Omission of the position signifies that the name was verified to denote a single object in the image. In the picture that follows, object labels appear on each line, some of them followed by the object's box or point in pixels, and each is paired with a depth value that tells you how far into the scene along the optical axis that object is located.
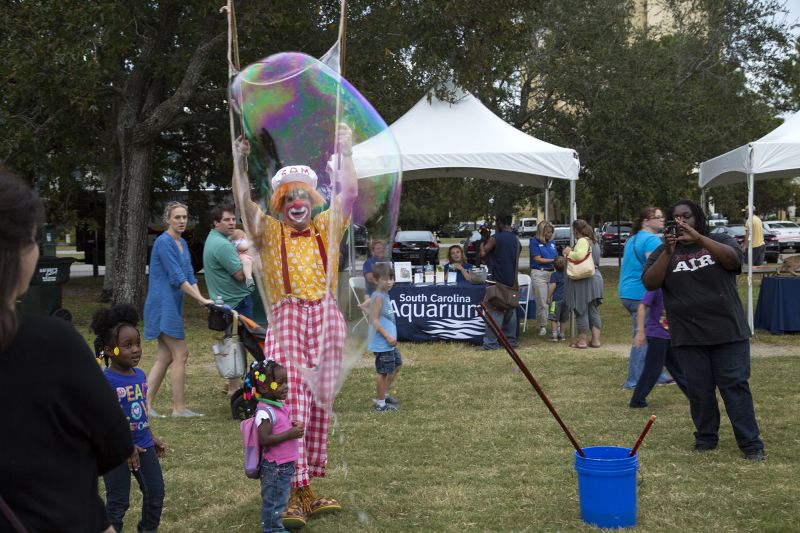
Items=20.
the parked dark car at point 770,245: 30.94
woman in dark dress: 1.85
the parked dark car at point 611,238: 36.69
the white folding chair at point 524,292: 14.03
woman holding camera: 5.93
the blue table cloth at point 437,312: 12.20
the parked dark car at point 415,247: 25.37
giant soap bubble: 4.30
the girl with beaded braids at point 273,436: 4.19
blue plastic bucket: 4.53
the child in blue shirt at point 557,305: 12.66
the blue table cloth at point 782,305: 12.70
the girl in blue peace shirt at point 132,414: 4.04
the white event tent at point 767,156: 11.81
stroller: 7.51
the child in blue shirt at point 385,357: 7.28
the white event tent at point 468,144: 12.88
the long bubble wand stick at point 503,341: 4.09
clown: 4.34
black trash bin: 13.91
